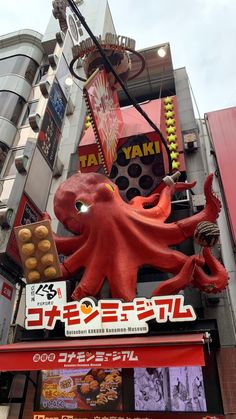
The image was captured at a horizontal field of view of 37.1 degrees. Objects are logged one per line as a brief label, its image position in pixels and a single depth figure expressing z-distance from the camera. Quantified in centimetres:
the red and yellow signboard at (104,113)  878
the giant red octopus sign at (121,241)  768
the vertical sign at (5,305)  949
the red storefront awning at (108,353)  588
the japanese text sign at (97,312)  677
